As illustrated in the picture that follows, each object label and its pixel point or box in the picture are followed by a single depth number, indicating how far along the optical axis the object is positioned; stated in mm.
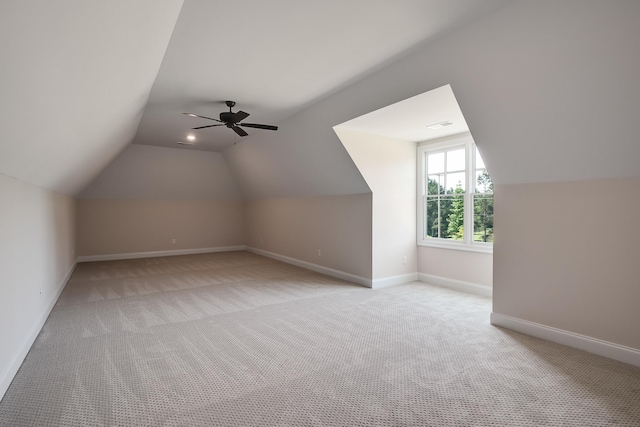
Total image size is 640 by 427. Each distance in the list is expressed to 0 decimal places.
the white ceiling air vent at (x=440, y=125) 4418
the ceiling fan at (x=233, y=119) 4275
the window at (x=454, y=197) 4871
